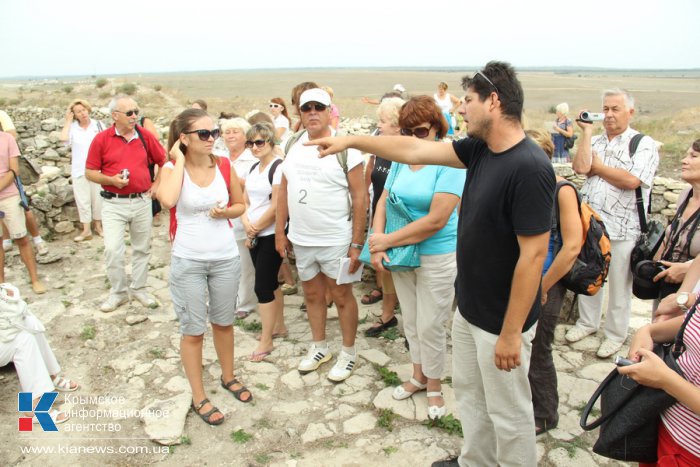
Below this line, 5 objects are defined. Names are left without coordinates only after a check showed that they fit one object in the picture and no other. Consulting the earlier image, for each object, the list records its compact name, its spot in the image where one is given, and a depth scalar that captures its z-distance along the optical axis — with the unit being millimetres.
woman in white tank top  3363
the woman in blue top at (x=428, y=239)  3109
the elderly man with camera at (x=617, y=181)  3975
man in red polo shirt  4938
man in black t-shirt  2133
